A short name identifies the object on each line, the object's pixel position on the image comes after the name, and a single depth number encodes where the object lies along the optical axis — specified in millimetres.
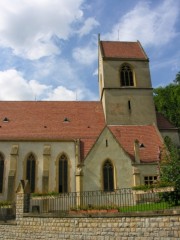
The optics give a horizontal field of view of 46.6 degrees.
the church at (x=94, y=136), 16805
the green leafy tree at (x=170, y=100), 27490
